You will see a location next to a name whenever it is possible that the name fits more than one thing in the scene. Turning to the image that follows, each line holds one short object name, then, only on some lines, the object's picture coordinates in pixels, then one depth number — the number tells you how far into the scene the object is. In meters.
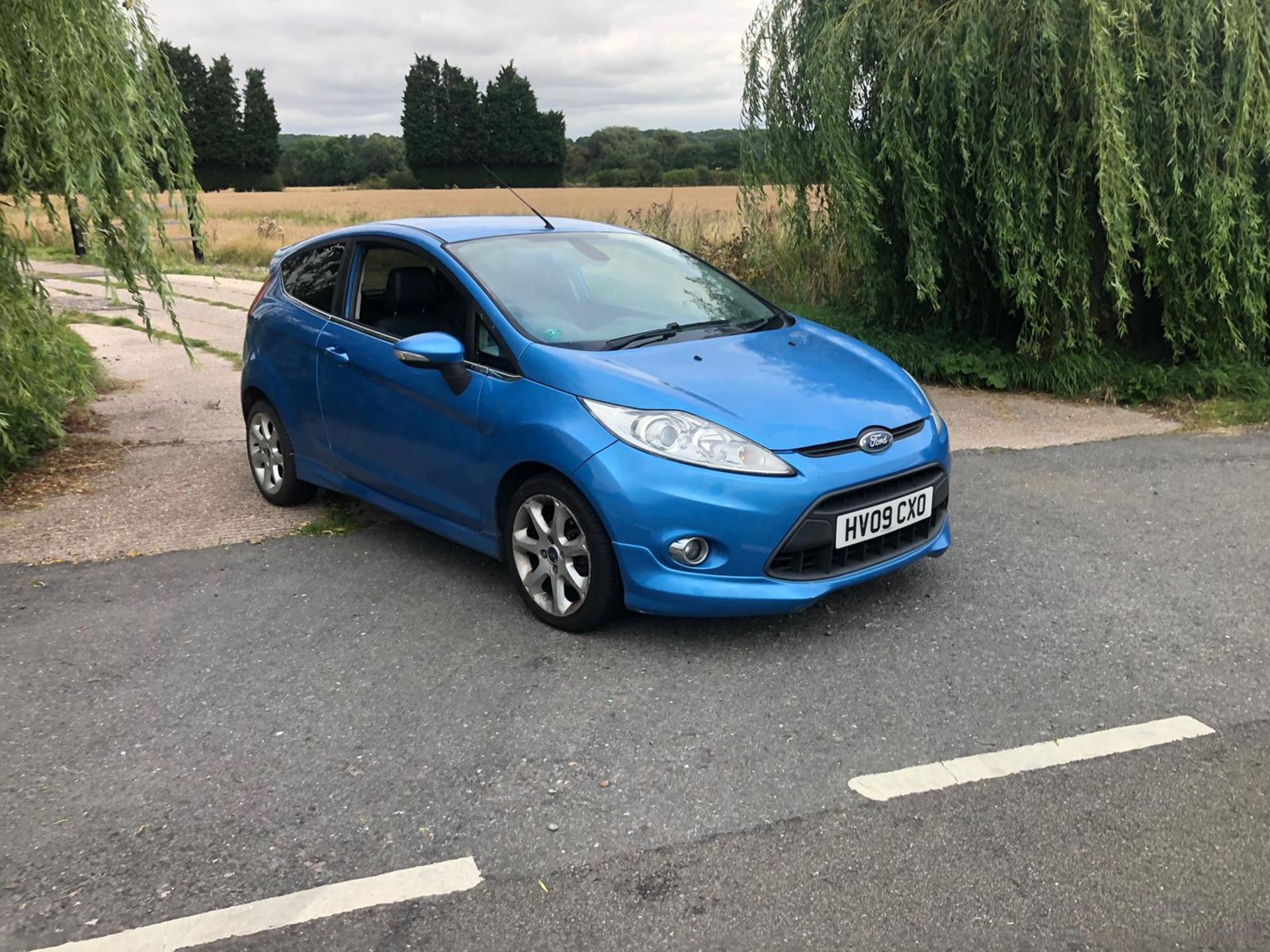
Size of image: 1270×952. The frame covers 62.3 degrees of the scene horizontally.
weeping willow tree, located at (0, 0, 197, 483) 5.51
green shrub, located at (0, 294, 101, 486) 6.27
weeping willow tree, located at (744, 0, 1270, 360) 7.70
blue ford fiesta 3.86
